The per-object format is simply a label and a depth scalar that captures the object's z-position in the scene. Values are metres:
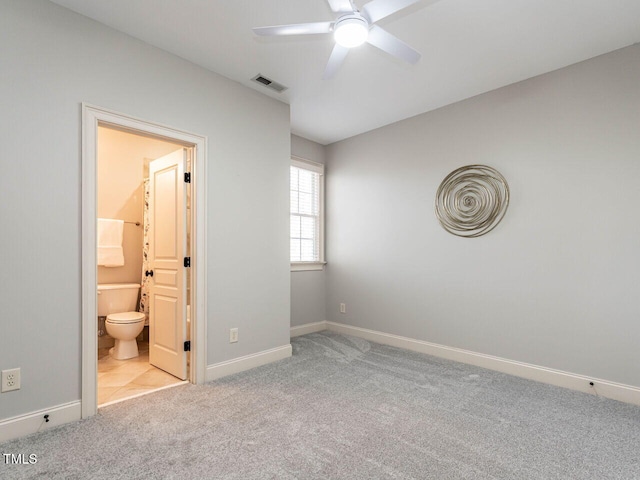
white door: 2.95
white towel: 3.92
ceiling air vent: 3.11
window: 4.59
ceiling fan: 1.73
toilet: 3.46
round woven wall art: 3.27
